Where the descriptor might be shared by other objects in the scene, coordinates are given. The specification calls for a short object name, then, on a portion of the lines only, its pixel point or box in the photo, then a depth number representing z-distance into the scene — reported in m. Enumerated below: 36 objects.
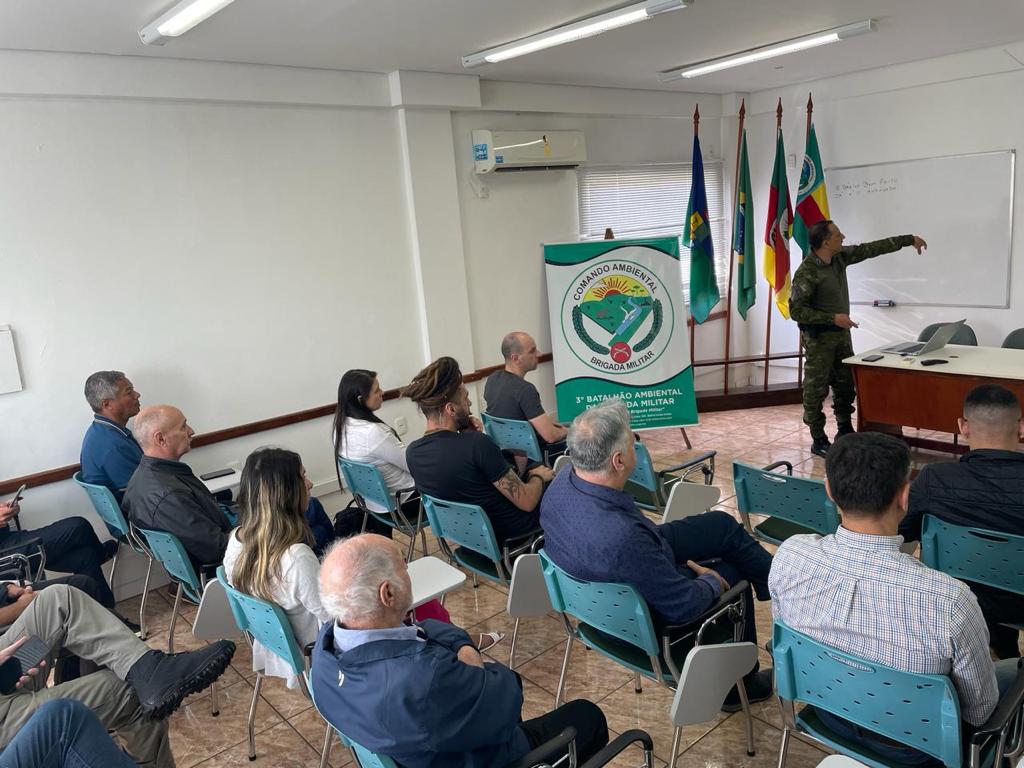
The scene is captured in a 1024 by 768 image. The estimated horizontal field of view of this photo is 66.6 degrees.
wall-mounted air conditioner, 5.64
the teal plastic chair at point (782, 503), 2.90
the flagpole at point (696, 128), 6.78
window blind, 6.70
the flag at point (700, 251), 6.77
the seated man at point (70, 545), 3.54
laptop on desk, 5.00
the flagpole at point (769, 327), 6.78
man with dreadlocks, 3.17
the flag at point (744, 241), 6.91
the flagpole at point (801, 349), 6.62
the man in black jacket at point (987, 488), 2.42
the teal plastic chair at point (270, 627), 2.37
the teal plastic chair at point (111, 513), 3.59
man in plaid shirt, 1.75
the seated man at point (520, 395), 4.42
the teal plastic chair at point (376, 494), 3.66
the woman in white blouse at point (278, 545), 2.44
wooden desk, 4.49
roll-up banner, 6.10
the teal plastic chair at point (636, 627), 2.26
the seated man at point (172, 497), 3.20
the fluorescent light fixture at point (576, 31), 3.74
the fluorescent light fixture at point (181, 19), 3.12
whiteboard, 6.07
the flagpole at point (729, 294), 7.00
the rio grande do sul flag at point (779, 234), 6.81
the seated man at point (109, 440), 3.77
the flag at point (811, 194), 6.62
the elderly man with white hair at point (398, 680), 1.63
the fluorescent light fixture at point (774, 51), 4.82
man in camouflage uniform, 5.41
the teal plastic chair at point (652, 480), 3.63
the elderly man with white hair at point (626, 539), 2.28
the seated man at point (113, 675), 2.39
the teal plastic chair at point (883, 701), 1.71
